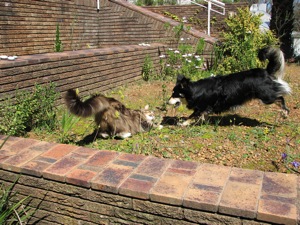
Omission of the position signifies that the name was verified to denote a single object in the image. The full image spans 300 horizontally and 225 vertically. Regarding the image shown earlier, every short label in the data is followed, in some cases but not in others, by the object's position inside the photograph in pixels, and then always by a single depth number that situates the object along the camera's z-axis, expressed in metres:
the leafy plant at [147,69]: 7.64
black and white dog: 4.51
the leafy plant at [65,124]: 3.48
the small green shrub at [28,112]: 3.64
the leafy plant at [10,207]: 2.15
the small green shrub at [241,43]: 7.27
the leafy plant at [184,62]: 7.63
